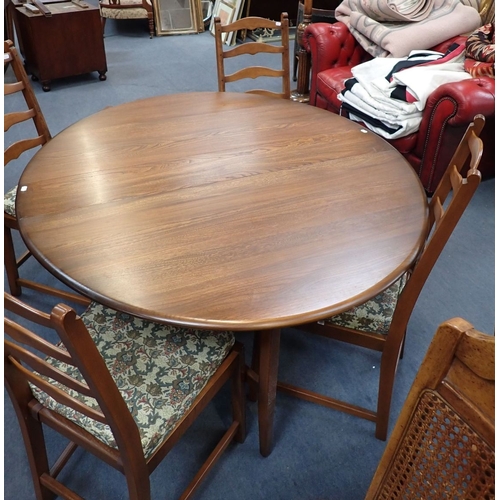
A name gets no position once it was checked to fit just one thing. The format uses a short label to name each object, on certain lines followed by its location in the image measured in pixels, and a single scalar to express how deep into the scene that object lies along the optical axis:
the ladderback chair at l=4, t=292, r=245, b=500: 0.82
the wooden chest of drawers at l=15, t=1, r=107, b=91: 3.62
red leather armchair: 2.29
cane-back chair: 0.62
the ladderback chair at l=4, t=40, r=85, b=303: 1.72
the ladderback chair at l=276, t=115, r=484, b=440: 1.17
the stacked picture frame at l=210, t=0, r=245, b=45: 4.83
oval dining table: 1.00
